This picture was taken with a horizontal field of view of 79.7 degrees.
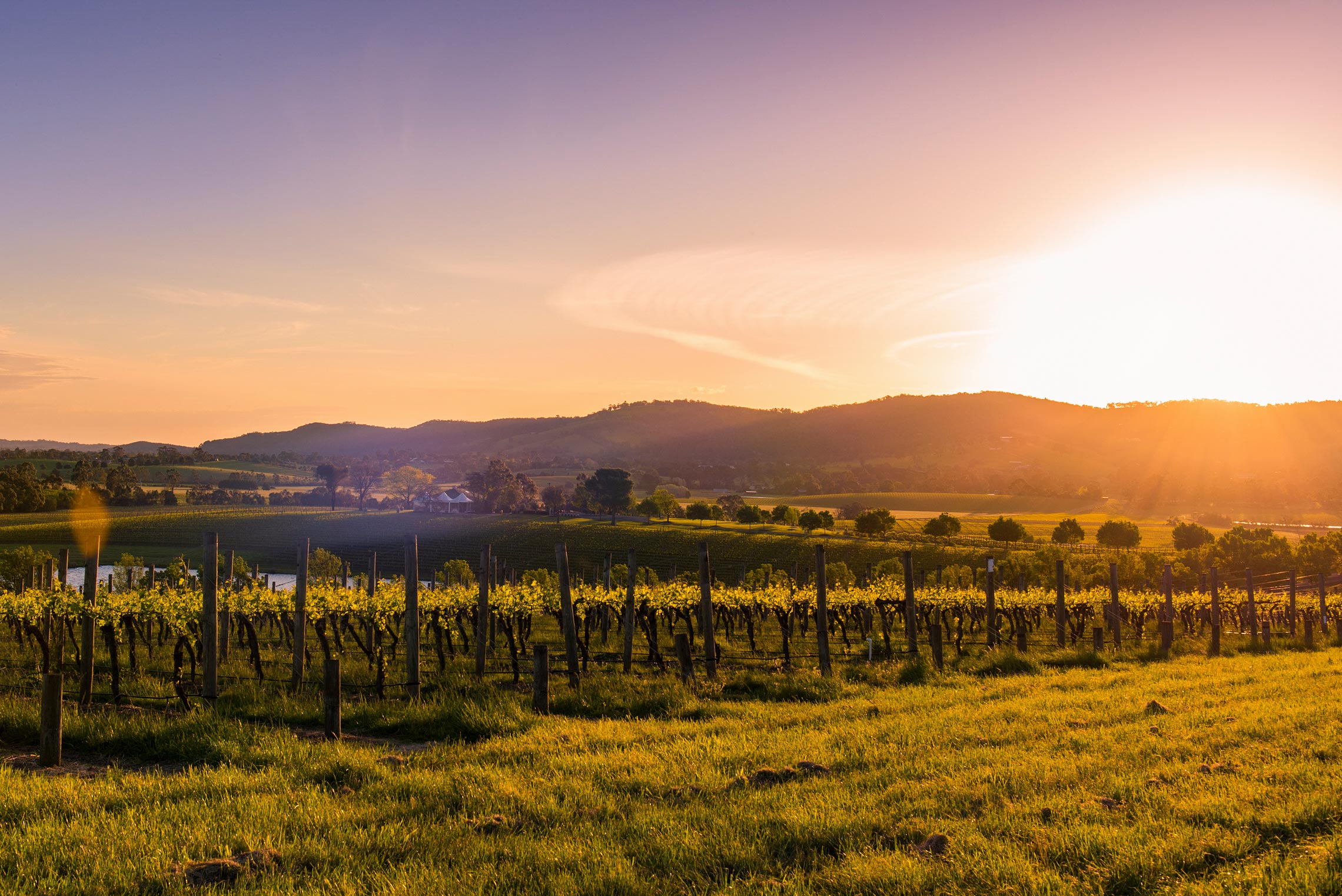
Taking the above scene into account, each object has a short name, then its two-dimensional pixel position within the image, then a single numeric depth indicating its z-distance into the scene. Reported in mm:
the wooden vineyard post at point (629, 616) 14492
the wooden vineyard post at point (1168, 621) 18547
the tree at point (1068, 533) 79000
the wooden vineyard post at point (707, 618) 13453
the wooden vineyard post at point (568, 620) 12328
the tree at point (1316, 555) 58500
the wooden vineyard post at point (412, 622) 11516
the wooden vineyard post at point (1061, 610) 20000
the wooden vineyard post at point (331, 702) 9258
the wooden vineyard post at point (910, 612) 16375
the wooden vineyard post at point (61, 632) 11334
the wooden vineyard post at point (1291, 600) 26469
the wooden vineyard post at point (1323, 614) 25672
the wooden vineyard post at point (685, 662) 12820
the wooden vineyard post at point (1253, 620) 22362
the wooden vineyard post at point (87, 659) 10508
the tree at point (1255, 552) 60125
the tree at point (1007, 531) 78375
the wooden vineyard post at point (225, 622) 15281
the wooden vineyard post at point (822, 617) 14131
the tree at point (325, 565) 48250
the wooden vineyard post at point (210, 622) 10469
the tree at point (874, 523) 79625
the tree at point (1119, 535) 76125
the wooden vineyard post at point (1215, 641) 19297
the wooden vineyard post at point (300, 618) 11860
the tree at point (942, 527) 79250
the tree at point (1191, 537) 77562
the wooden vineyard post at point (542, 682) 10320
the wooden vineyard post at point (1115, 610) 21516
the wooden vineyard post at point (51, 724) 8227
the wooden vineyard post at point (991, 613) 17812
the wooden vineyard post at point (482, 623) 13578
